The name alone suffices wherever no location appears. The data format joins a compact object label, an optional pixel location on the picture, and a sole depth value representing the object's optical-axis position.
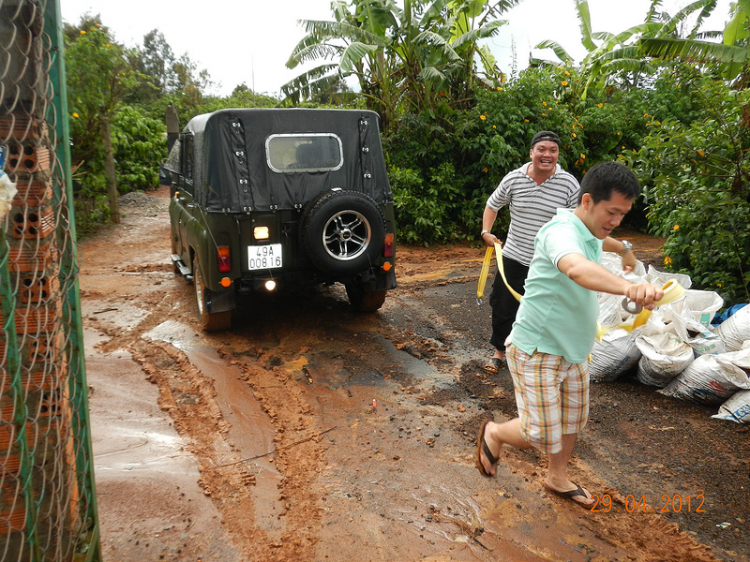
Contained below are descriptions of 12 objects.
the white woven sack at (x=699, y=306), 4.63
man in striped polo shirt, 4.27
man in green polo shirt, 2.51
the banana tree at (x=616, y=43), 11.84
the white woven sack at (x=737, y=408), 3.79
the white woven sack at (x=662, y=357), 4.21
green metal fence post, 1.71
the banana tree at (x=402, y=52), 10.61
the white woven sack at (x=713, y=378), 3.86
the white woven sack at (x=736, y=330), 4.30
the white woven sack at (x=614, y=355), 4.45
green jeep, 5.14
